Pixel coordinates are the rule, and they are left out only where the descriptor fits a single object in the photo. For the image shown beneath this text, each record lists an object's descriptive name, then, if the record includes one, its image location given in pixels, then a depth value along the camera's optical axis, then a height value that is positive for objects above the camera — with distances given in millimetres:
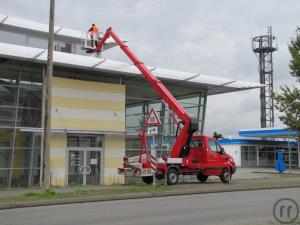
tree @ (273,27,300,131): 36188 +5125
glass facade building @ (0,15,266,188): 23300 +2915
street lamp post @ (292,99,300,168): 36188 +4983
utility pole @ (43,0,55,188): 18141 +1969
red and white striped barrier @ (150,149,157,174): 21178 +205
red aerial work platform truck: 23452 +519
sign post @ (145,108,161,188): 20125 +1876
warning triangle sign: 20125 +1993
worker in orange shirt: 28031 +7769
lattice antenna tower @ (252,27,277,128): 77688 +16434
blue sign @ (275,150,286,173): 38406 +181
